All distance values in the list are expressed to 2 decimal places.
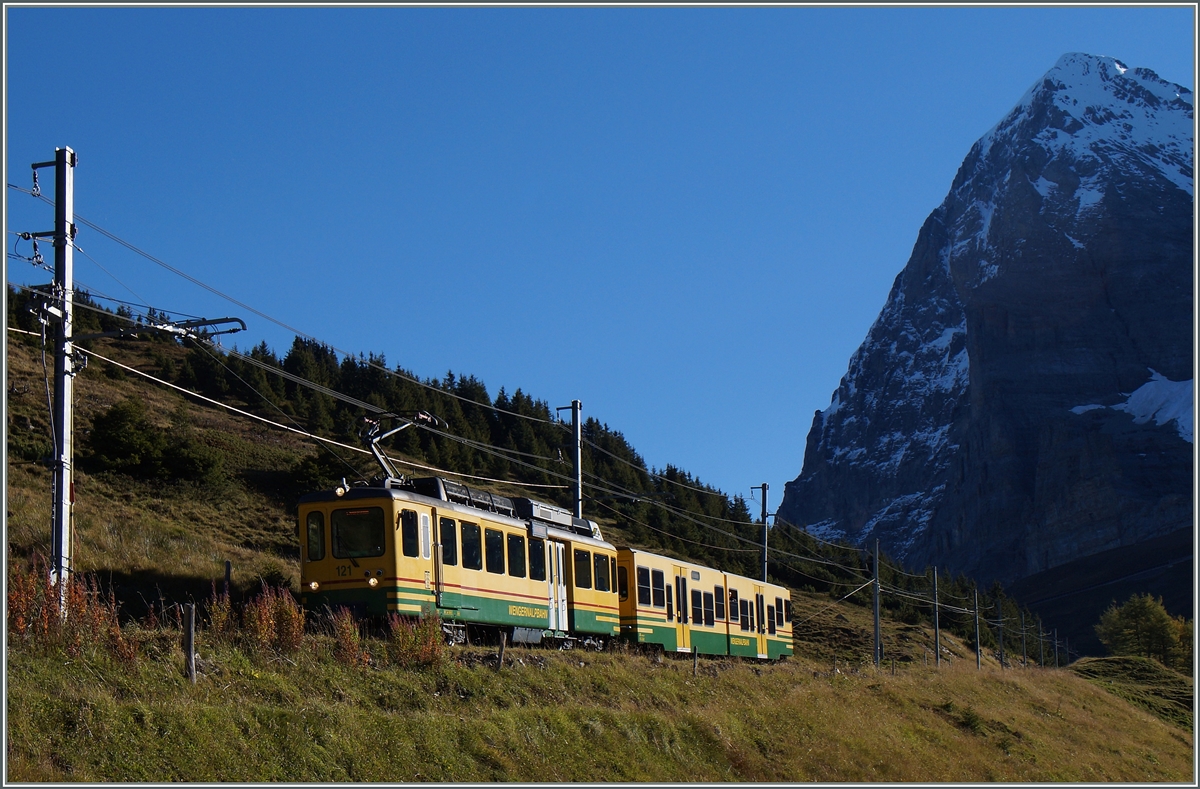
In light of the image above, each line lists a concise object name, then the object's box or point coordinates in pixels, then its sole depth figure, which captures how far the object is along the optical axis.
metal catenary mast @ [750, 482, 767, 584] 47.09
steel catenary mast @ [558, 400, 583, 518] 31.94
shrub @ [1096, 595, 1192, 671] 101.56
